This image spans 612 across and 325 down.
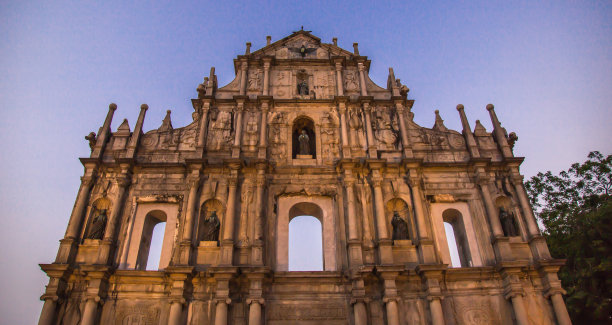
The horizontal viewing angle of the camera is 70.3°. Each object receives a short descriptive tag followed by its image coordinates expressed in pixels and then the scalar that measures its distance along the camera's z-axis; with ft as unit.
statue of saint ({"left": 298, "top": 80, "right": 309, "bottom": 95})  57.50
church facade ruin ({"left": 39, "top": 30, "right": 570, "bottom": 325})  39.24
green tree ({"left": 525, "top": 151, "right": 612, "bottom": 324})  48.88
